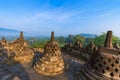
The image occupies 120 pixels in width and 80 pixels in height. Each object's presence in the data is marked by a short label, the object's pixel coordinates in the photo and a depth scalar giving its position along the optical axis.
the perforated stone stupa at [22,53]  8.96
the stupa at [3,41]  14.36
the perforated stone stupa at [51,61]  6.93
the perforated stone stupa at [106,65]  5.23
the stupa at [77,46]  12.65
